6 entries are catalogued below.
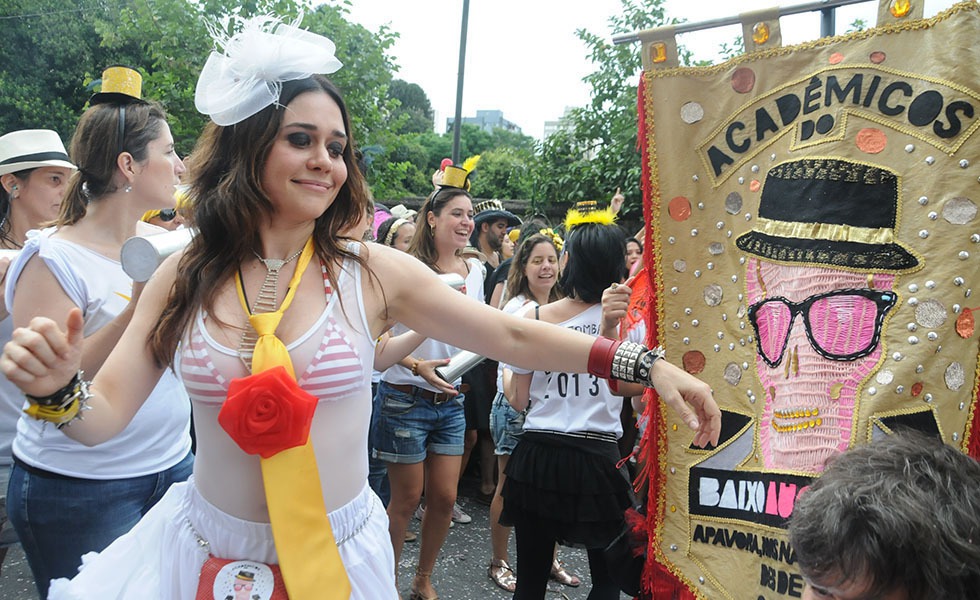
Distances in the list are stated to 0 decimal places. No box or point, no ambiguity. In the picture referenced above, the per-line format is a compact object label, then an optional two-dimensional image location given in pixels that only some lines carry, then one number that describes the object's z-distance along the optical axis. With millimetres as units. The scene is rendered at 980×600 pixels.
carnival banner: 1662
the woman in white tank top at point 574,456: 3000
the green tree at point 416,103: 37812
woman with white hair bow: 1502
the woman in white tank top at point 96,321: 2117
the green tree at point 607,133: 7715
